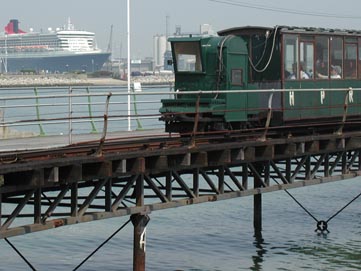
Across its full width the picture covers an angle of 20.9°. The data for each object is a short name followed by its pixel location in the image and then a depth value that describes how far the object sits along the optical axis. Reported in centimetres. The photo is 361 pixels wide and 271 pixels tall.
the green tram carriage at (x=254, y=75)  2412
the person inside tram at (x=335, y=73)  2717
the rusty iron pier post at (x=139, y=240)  1867
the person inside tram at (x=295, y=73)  2588
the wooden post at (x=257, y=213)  2856
